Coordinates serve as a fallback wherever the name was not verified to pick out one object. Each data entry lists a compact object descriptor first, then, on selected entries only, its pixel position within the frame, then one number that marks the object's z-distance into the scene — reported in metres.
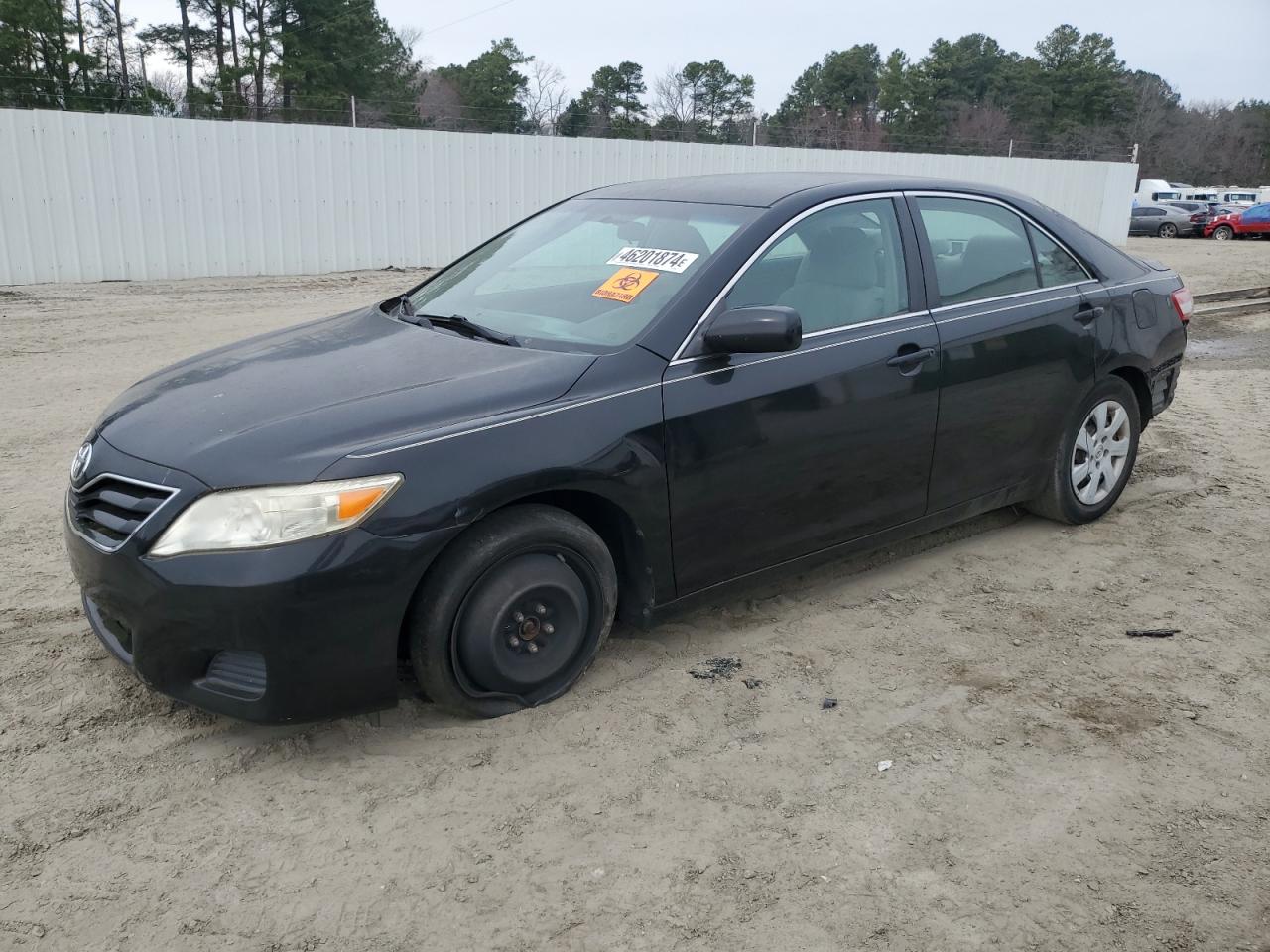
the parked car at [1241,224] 31.48
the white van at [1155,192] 42.05
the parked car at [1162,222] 33.41
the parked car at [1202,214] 33.16
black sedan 2.95
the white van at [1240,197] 44.84
